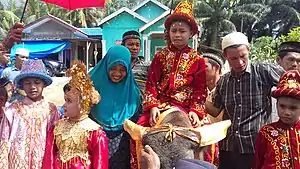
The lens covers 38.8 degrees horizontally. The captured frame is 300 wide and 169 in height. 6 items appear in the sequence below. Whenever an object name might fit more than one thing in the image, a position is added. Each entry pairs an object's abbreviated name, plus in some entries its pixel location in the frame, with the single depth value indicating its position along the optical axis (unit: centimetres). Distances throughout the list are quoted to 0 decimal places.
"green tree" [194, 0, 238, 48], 2888
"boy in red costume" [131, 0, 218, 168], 326
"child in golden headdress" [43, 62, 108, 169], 320
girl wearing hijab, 352
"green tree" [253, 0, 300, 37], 3516
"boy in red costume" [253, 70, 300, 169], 286
